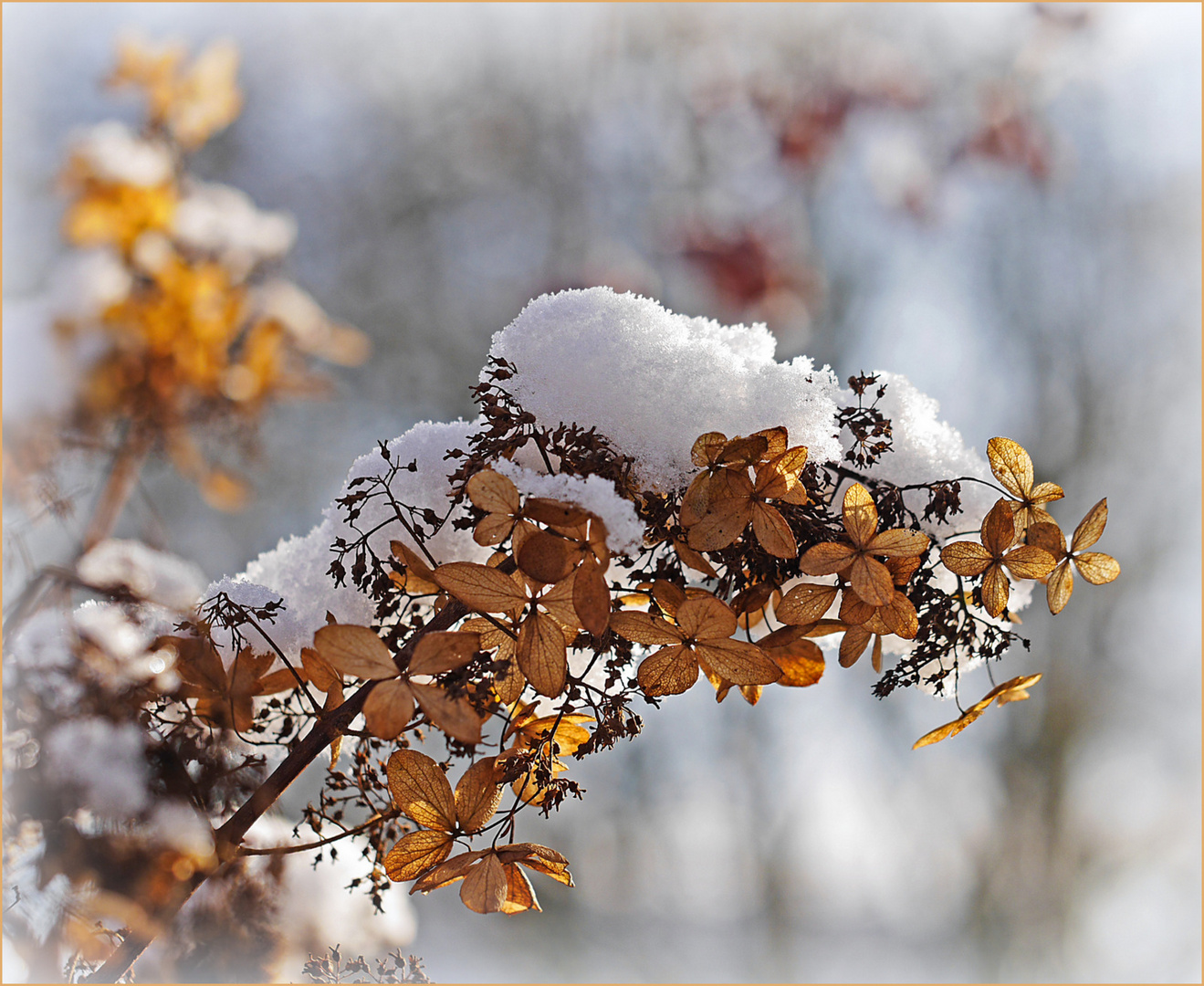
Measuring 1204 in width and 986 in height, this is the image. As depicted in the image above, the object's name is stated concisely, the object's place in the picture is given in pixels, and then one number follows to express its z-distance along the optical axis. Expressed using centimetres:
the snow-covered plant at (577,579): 82
